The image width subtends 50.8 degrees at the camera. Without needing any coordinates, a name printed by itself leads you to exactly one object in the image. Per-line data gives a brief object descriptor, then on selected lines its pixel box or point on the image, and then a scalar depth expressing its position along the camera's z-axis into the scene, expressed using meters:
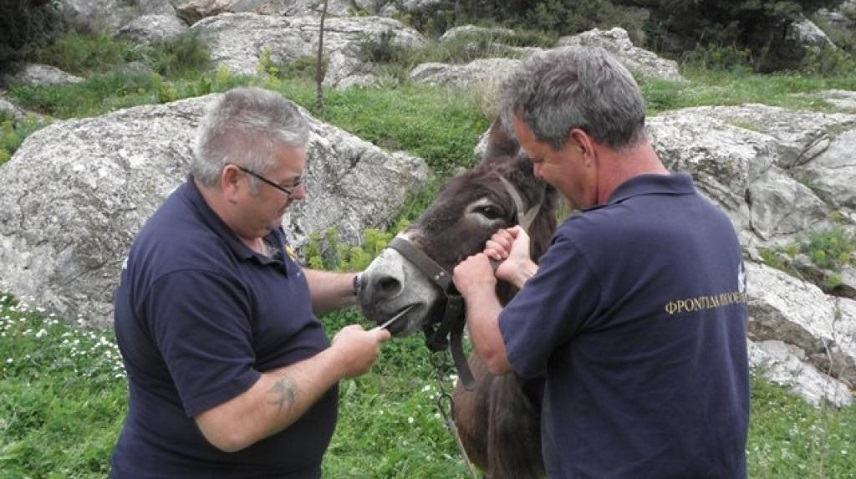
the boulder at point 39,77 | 14.48
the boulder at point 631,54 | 15.29
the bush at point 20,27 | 14.66
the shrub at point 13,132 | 9.43
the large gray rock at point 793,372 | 6.93
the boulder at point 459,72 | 12.78
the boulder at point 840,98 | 11.98
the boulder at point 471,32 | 17.42
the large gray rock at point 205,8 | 21.62
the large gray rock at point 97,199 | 7.14
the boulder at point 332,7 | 21.16
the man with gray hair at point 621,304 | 2.23
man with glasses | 2.42
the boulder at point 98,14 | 19.02
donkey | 3.04
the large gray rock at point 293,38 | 16.44
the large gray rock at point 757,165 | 9.20
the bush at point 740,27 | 18.80
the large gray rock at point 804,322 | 7.40
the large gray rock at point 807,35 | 19.78
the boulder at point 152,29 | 18.50
